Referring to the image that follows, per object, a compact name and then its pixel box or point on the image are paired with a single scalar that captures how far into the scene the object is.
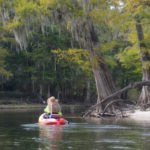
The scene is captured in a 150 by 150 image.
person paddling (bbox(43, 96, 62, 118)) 23.56
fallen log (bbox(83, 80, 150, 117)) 26.42
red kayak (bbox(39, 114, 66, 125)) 22.07
